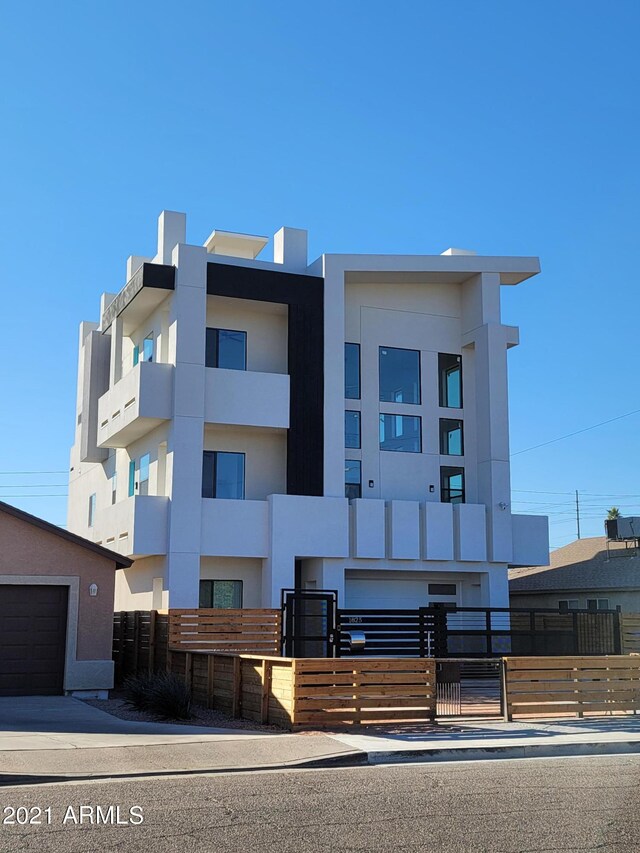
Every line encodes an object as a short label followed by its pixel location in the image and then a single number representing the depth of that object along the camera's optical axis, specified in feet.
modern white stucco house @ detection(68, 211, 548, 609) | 91.86
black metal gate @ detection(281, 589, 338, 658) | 81.46
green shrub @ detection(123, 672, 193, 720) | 57.52
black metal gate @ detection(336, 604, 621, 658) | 85.61
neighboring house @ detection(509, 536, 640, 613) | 106.63
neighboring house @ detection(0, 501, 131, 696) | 74.13
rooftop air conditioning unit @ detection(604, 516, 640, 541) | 114.83
